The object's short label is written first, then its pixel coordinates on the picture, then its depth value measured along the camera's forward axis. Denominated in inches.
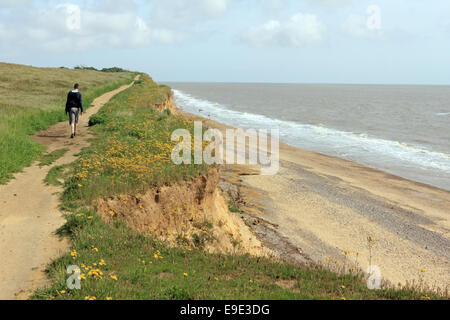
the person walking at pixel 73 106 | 650.2
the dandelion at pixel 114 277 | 220.0
